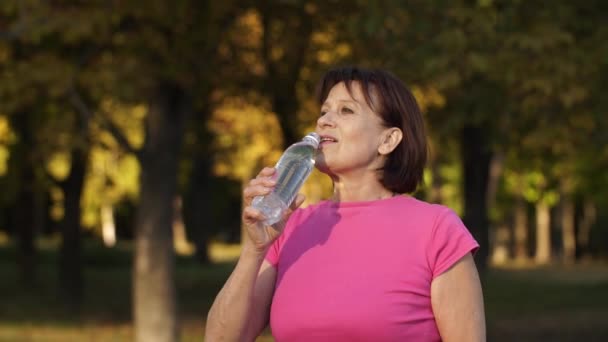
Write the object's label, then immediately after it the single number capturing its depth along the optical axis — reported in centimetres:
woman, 373
